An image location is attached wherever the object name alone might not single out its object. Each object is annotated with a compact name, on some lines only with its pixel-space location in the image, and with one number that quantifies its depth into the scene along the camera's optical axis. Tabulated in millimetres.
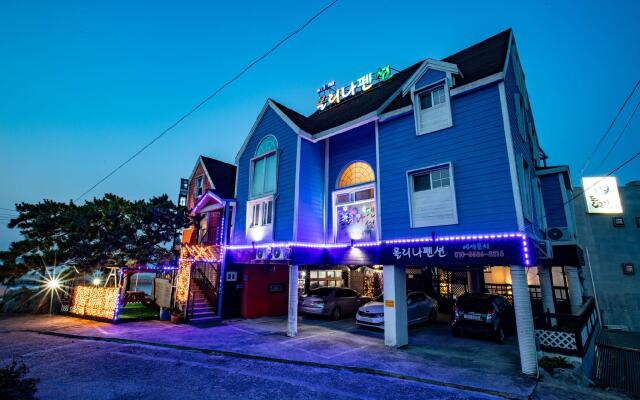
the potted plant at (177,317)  14875
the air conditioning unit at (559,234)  13125
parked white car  13390
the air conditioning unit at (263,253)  13565
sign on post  20188
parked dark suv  11508
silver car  16125
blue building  9258
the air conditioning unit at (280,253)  12586
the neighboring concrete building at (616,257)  19281
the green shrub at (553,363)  7770
